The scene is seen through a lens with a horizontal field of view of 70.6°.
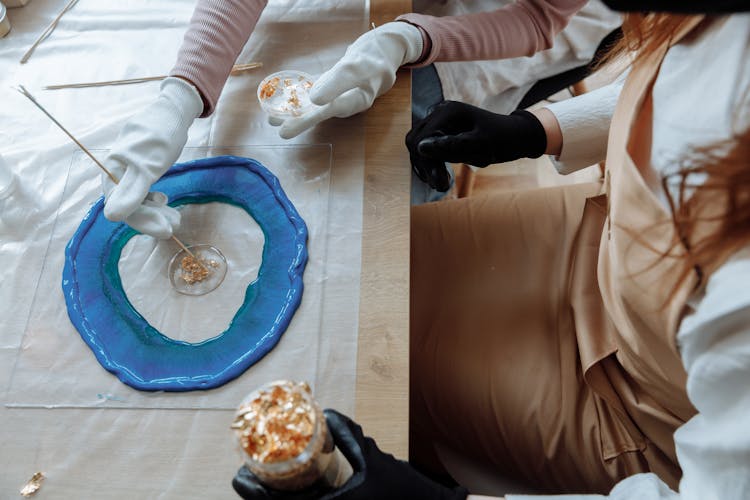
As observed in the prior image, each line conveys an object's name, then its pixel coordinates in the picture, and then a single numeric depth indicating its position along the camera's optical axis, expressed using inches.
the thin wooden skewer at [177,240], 29.0
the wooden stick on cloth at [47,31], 37.1
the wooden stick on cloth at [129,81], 35.3
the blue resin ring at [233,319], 26.4
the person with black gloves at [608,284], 17.1
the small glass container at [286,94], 32.3
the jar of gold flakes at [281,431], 17.5
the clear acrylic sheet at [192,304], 26.0
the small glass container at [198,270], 28.7
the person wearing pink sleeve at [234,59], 29.2
